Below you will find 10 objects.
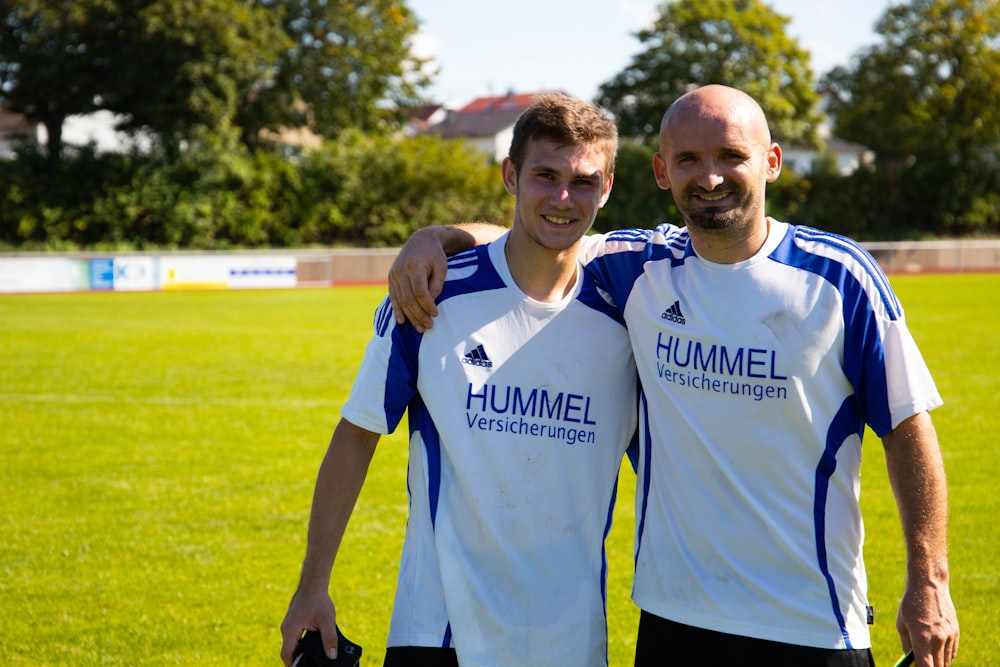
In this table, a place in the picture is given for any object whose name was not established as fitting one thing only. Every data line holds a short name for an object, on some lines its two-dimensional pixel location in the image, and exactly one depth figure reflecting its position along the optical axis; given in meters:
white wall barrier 28.19
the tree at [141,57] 35.34
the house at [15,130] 37.91
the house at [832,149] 51.31
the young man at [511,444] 2.71
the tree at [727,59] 45.31
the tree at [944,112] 46.56
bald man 2.53
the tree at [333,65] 40.78
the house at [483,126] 71.31
